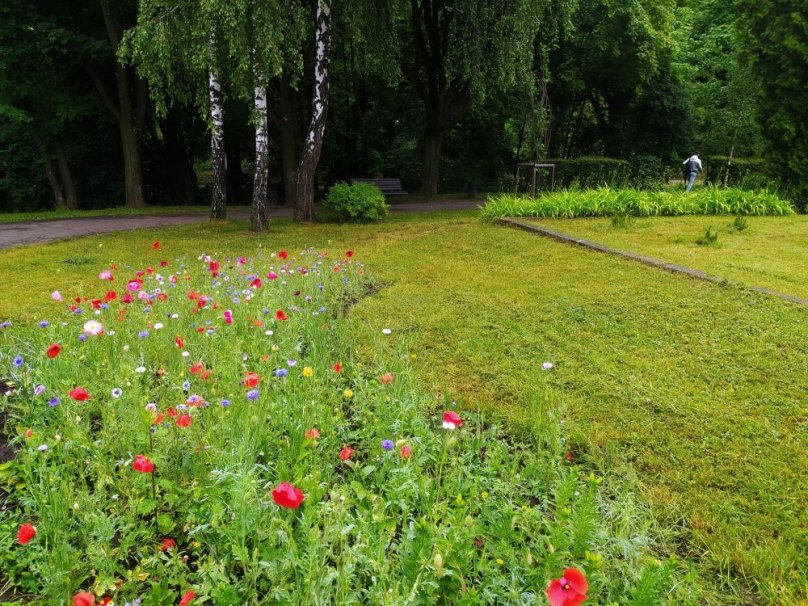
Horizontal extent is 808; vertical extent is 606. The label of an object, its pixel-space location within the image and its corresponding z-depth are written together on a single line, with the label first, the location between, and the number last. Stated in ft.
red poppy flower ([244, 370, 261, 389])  7.07
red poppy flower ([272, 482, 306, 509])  4.21
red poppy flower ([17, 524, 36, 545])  4.47
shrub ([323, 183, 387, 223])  36.42
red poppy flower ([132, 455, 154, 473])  5.13
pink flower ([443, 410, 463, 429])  5.63
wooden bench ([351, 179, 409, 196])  56.34
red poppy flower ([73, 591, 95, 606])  3.82
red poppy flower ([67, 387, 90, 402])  6.00
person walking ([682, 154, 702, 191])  46.29
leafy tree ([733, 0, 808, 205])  35.88
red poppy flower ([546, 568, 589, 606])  3.64
